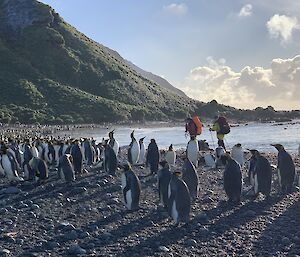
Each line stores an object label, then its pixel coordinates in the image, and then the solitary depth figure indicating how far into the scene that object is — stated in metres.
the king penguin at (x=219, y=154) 11.29
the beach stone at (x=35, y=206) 7.26
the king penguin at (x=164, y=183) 7.08
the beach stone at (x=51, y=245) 5.52
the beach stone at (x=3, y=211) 7.00
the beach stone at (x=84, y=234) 5.87
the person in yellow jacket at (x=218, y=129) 12.21
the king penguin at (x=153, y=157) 10.02
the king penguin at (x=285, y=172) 7.96
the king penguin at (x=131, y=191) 7.07
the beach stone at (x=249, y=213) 6.71
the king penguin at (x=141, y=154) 11.92
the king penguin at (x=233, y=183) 7.40
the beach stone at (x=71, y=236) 5.82
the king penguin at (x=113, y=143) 12.59
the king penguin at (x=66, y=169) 9.12
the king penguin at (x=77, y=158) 10.20
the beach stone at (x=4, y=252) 5.29
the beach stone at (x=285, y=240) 5.55
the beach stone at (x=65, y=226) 6.22
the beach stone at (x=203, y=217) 6.53
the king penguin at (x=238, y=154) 11.08
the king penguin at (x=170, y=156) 11.47
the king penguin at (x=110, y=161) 9.85
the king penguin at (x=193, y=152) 11.23
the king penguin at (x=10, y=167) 9.69
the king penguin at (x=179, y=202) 6.23
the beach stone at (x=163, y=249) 5.36
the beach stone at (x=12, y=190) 8.42
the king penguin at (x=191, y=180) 7.65
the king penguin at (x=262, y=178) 7.62
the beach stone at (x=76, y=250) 5.31
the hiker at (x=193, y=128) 12.11
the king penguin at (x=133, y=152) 11.63
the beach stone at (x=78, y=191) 8.30
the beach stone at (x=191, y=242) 5.55
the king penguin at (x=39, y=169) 9.36
